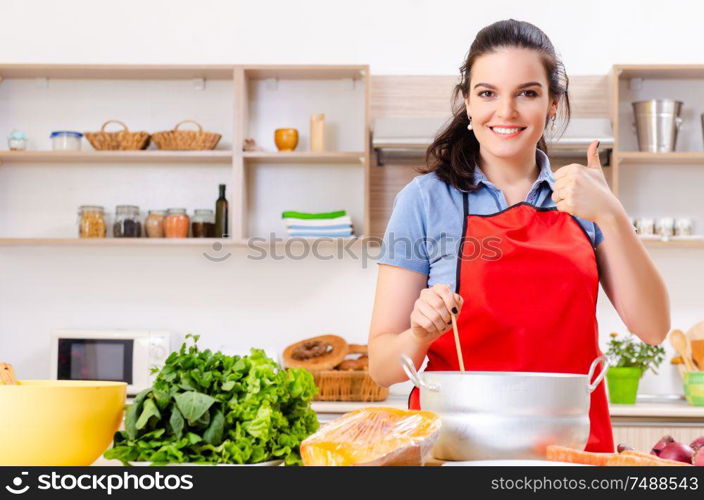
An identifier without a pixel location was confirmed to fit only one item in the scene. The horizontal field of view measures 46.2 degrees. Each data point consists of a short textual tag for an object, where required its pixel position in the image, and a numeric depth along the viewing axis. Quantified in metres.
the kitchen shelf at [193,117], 3.82
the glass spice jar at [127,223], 3.65
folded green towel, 3.59
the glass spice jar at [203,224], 3.64
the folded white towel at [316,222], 3.57
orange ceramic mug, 3.65
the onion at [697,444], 1.12
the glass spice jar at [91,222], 3.64
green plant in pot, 3.32
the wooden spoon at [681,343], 3.52
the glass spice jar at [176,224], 3.63
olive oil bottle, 3.66
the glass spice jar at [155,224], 3.65
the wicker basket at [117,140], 3.65
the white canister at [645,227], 3.57
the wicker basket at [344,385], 3.25
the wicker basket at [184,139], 3.62
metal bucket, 3.54
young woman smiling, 1.35
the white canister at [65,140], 3.70
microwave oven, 3.46
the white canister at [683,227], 3.61
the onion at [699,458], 1.03
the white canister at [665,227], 3.59
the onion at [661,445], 1.21
